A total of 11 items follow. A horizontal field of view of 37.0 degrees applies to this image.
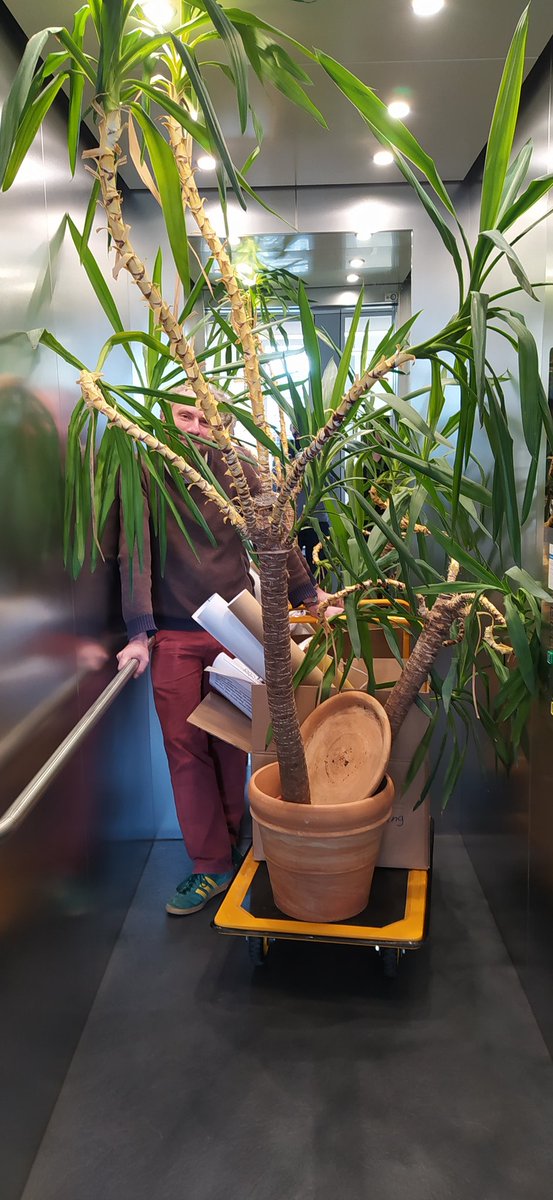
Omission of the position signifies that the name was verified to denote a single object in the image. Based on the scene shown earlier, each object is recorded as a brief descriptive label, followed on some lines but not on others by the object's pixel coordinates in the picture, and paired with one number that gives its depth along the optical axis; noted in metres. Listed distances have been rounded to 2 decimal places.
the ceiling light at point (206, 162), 2.45
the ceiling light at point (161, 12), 1.51
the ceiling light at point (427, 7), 1.75
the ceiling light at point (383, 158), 2.52
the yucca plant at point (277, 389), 1.14
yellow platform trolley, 1.87
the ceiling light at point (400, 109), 2.22
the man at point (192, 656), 2.57
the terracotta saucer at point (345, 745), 1.96
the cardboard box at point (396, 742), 2.04
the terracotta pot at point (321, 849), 1.80
